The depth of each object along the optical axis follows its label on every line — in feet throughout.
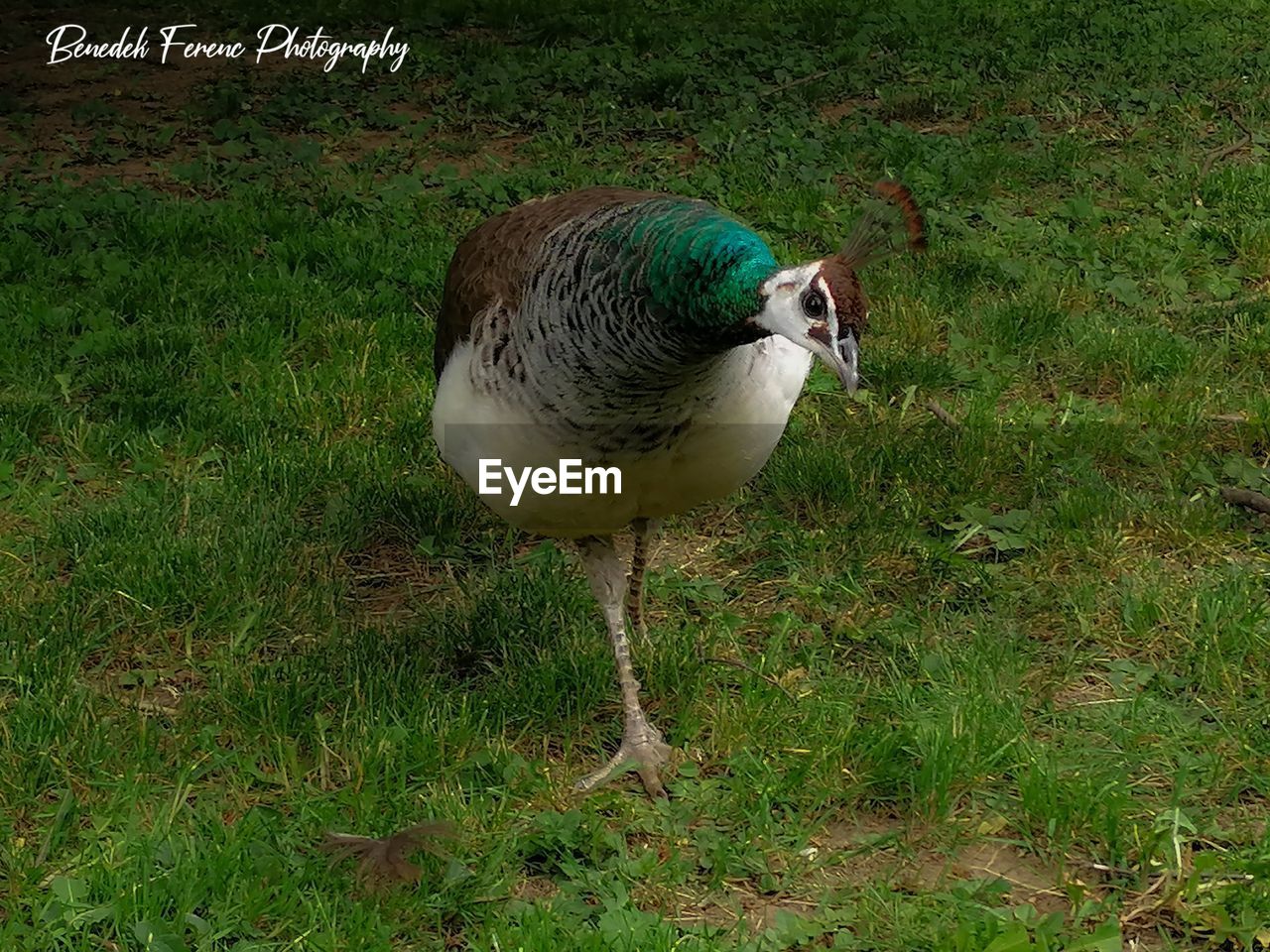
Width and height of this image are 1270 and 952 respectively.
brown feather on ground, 9.29
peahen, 8.08
